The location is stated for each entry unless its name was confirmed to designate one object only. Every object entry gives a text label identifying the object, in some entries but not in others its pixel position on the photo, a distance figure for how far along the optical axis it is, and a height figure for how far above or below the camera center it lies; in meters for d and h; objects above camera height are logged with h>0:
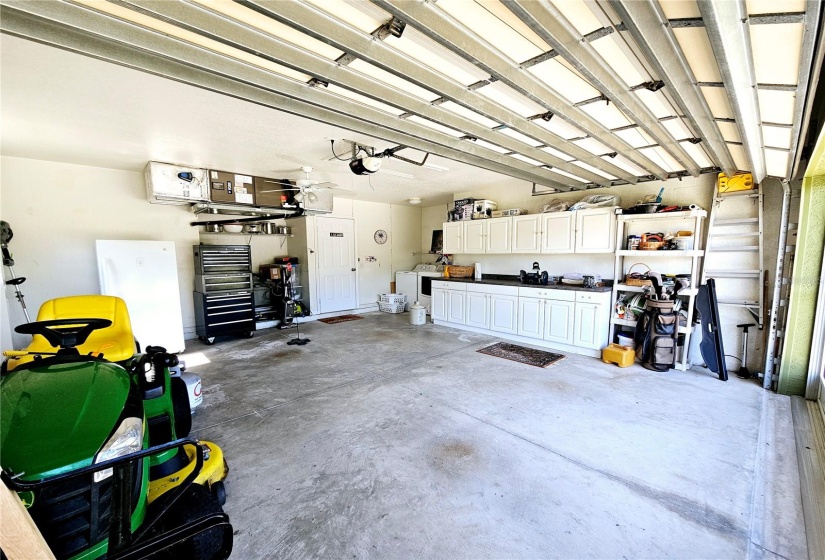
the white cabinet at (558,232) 4.82 +0.29
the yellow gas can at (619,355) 4.05 -1.33
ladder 3.72 -0.03
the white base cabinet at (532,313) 4.43 -0.97
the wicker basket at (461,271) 6.46 -0.38
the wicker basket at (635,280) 4.27 -0.40
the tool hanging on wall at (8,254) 3.69 +0.02
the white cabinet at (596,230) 4.49 +0.28
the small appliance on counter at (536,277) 5.28 -0.42
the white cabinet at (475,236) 5.88 +0.28
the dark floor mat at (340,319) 6.82 -1.42
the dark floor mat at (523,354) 4.30 -1.45
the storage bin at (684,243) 3.98 +0.08
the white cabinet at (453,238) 6.25 +0.27
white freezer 4.16 -0.39
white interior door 7.00 -0.26
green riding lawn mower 1.02 -0.70
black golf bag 3.87 -1.02
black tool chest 5.20 -0.61
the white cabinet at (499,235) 5.54 +0.29
